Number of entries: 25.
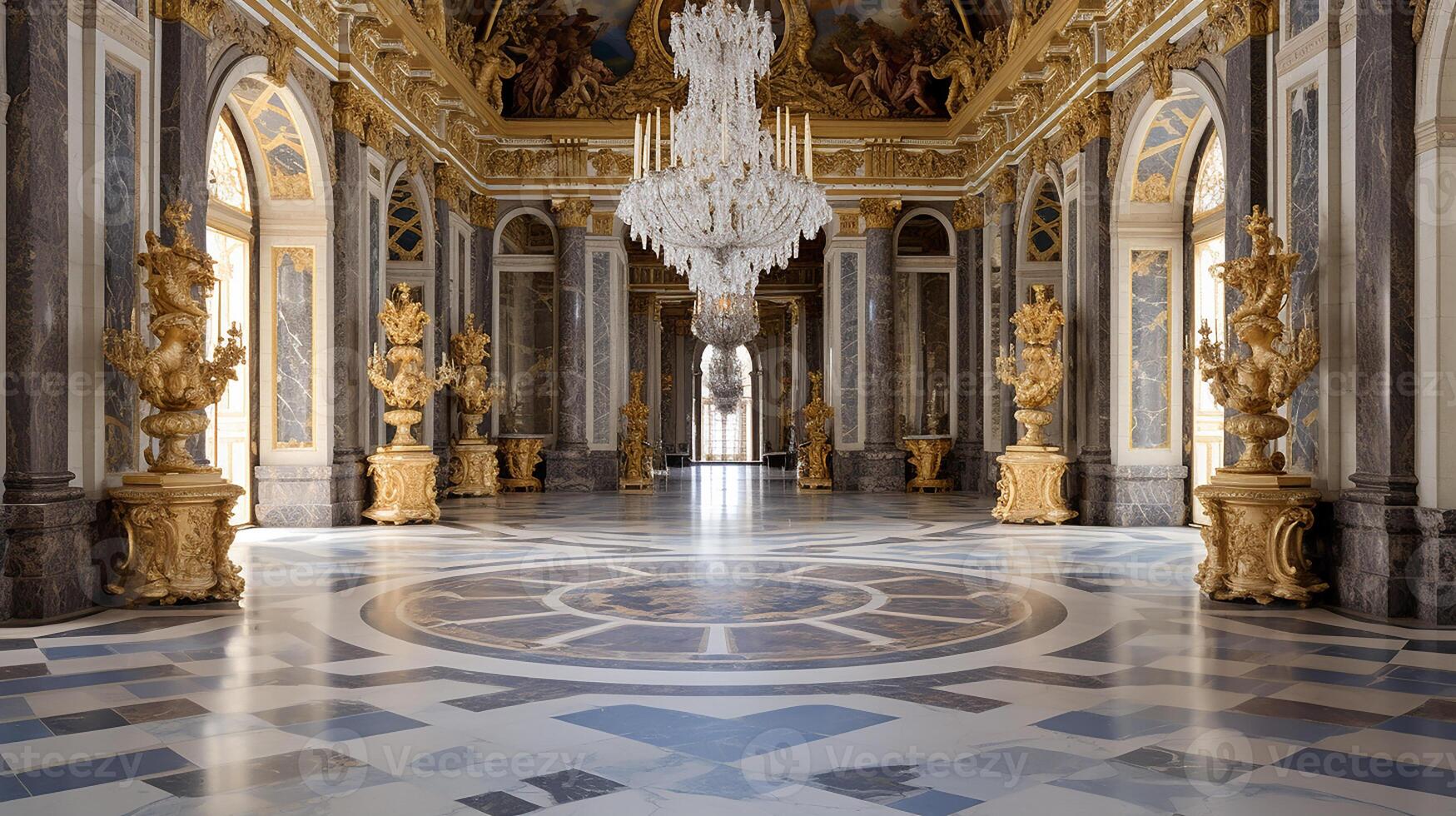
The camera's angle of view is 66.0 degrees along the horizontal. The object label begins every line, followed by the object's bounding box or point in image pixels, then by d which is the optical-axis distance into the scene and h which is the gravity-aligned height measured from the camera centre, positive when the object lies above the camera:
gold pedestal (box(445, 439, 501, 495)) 17.22 -0.65
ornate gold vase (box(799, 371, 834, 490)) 19.95 -0.46
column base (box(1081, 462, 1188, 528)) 12.55 -0.84
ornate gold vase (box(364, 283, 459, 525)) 12.98 -0.08
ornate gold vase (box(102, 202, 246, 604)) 7.30 -0.30
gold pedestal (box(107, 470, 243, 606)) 7.27 -0.75
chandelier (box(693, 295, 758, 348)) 23.27 +2.26
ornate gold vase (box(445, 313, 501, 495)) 16.98 +0.15
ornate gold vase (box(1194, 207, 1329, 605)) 7.42 -0.35
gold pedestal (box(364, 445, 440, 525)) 12.96 -0.70
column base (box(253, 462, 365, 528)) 12.18 -0.77
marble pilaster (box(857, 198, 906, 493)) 19.14 +1.28
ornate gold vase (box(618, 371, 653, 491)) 19.61 -0.46
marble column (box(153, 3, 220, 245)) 8.73 +2.52
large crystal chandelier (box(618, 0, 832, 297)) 12.48 +2.89
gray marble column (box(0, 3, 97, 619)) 6.71 +0.49
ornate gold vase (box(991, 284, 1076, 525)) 13.20 -0.29
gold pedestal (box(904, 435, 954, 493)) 19.03 -0.67
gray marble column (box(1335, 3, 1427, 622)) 6.86 +0.39
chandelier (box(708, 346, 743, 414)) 36.25 +1.51
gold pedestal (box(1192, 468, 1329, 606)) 7.38 -0.80
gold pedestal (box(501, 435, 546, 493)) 18.80 -0.63
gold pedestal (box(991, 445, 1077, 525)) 13.15 -0.76
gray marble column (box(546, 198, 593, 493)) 18.98 +1.18
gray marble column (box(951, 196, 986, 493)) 18.89 +1.41
